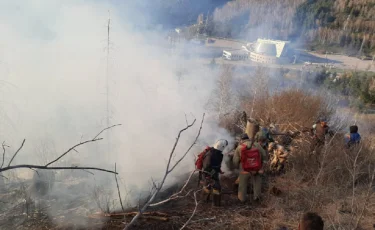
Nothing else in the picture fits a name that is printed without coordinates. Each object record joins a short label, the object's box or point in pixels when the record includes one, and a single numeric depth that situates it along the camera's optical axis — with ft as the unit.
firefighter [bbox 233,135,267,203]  15.29
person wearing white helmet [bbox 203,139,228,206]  14.74
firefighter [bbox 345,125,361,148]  21.34
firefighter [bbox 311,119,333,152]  21.98
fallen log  13.56
